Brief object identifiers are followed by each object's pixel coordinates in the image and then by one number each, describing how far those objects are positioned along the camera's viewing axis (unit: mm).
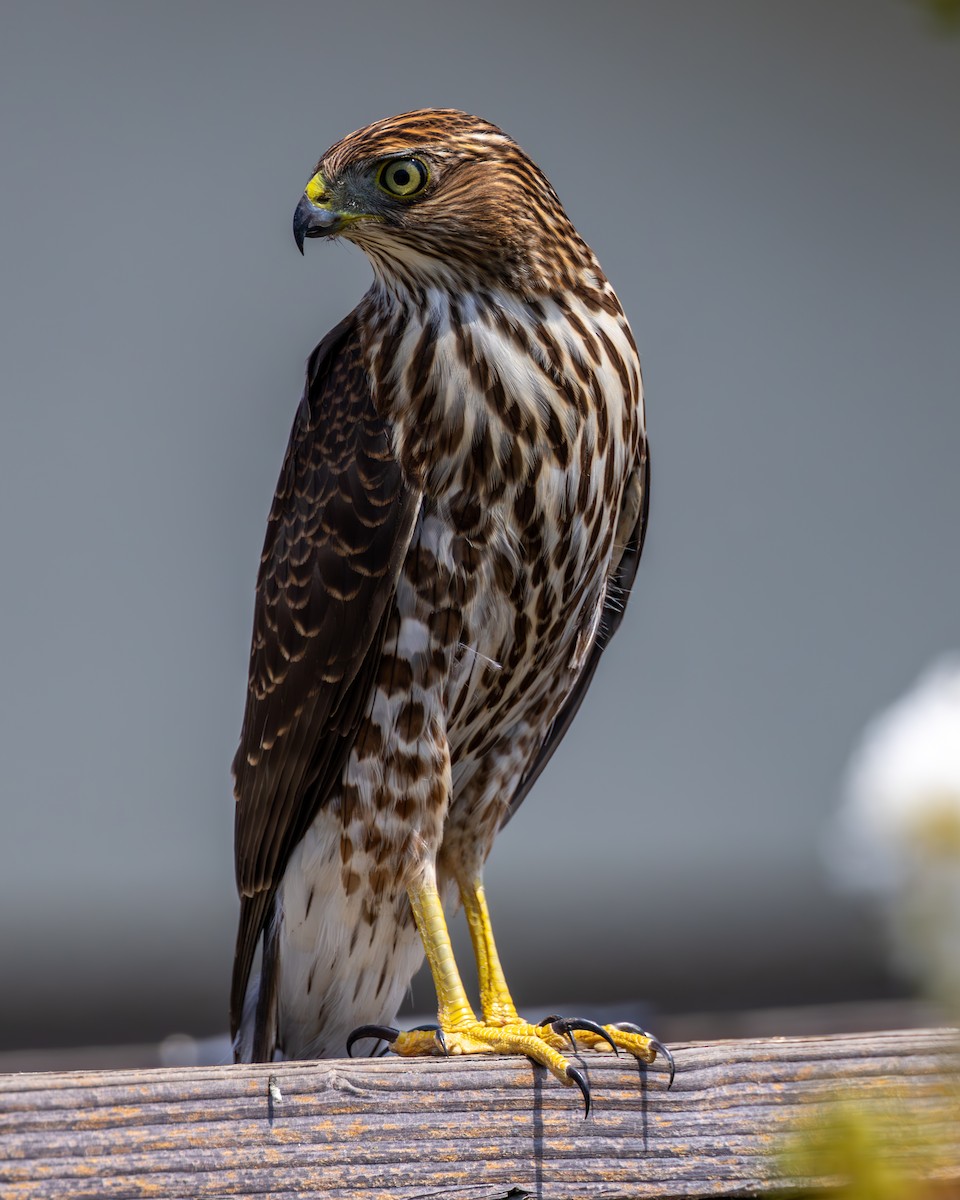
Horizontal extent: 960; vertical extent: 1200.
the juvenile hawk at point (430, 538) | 6838
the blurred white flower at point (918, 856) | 2806
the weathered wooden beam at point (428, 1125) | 6684
